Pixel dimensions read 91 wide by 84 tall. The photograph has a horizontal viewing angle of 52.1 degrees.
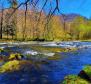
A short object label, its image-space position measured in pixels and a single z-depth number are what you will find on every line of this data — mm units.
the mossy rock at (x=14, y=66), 5718
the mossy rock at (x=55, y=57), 8059
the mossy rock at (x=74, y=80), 3945
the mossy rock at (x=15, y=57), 7426
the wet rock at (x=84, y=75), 4045
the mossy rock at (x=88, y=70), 4125
